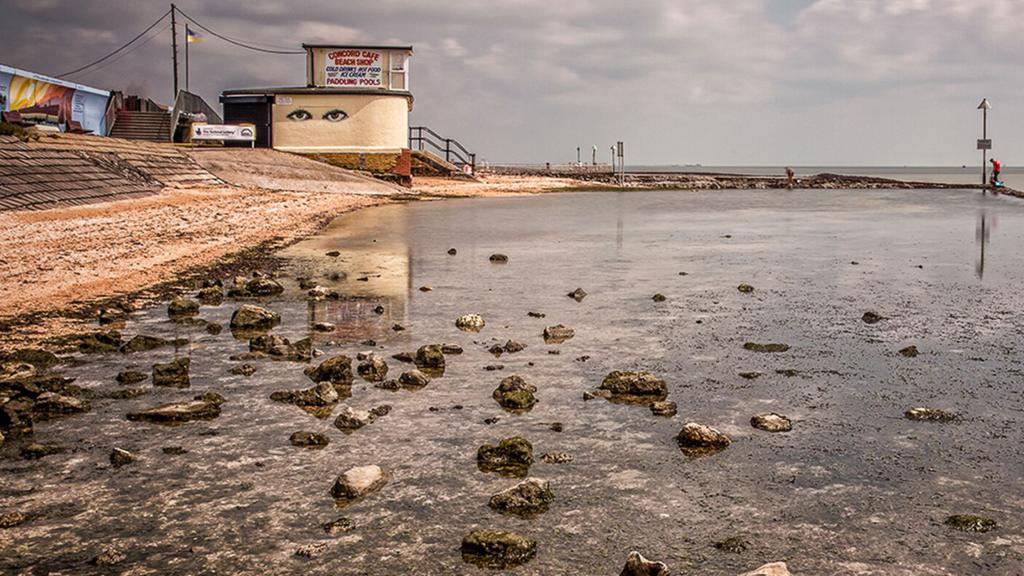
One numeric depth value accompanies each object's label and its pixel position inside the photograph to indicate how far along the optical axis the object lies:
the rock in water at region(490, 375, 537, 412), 6.52
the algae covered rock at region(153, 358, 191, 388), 7.11
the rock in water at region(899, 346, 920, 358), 8.22
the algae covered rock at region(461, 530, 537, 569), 4.12
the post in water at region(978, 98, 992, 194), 50.09
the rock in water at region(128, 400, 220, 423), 6.17
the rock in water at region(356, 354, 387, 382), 7.30
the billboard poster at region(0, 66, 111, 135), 41.28
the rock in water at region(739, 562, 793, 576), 3.76
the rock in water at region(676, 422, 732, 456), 5.64
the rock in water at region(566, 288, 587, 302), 11.66
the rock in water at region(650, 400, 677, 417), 6.39
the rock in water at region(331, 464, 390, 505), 4.84
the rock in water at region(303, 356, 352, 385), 7.14
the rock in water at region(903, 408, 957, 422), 6.23
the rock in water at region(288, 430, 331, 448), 5.66
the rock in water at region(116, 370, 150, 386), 7.11
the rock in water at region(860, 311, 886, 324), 10.00
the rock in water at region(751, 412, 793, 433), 6.06
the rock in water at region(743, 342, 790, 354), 8.52
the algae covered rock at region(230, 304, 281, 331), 9.44
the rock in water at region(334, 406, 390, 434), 6.02
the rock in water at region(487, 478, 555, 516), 4.67
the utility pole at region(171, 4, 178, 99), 62.75
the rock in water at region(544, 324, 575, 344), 8.95
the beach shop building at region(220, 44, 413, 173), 46.50
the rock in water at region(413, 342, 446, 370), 7.79
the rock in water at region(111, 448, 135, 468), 5.30
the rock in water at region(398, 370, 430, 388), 7.10
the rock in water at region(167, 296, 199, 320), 10.05
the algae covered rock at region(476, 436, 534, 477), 5.33
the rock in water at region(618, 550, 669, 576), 3.82
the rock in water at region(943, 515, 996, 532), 4.42
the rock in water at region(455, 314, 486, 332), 9.39
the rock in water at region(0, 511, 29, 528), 4.42
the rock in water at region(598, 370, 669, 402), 6.84
